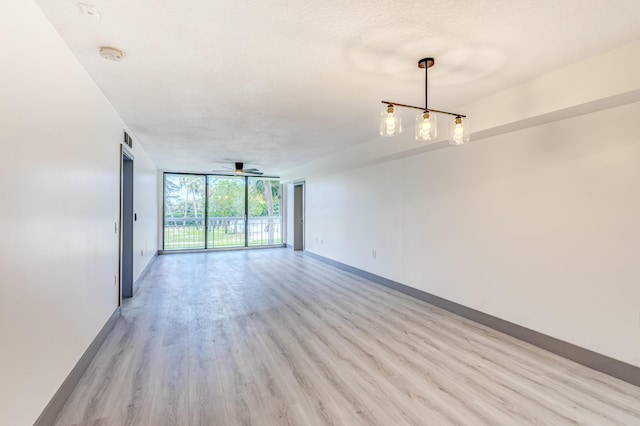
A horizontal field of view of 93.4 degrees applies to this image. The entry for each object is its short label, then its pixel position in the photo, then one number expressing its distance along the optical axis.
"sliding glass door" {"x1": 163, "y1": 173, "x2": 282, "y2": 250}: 8.80
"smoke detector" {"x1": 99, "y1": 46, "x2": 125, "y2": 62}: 2.10
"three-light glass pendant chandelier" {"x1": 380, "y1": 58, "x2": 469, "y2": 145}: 2.29
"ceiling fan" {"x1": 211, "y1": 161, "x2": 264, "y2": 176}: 6.88
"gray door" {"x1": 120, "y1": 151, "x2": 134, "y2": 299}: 4.28
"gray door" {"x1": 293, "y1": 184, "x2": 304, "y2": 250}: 9.00
